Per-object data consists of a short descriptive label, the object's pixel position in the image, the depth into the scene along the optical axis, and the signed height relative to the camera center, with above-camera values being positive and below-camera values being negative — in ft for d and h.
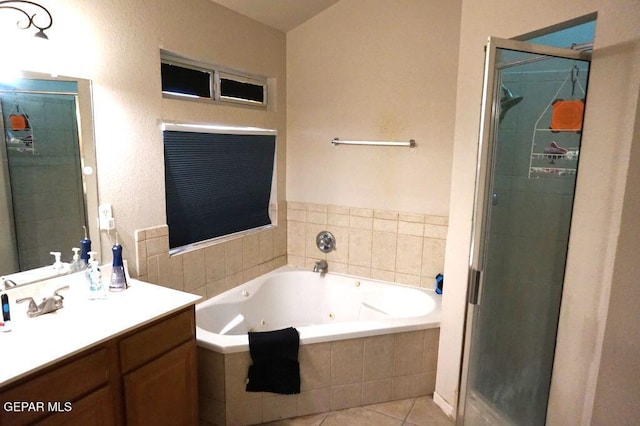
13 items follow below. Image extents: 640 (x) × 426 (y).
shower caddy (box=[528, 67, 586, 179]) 5.39 +0.34
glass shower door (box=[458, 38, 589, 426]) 5.30 -1.02
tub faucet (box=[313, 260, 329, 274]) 11.14 -2.98
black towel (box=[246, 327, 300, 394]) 7.18 -3.70
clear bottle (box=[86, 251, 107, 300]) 6.14 -1.98
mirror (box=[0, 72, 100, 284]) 5.55 -0.25
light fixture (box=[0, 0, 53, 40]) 5.25 +1.94
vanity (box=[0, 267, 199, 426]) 4.20 -2.43
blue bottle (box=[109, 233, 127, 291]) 6.41 -1.89
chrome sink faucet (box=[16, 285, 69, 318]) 5.36 -2.07
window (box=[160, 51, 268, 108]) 8.12 +1.72
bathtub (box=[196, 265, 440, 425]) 7.18 -3.87
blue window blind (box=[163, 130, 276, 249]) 8.46 -0.60
